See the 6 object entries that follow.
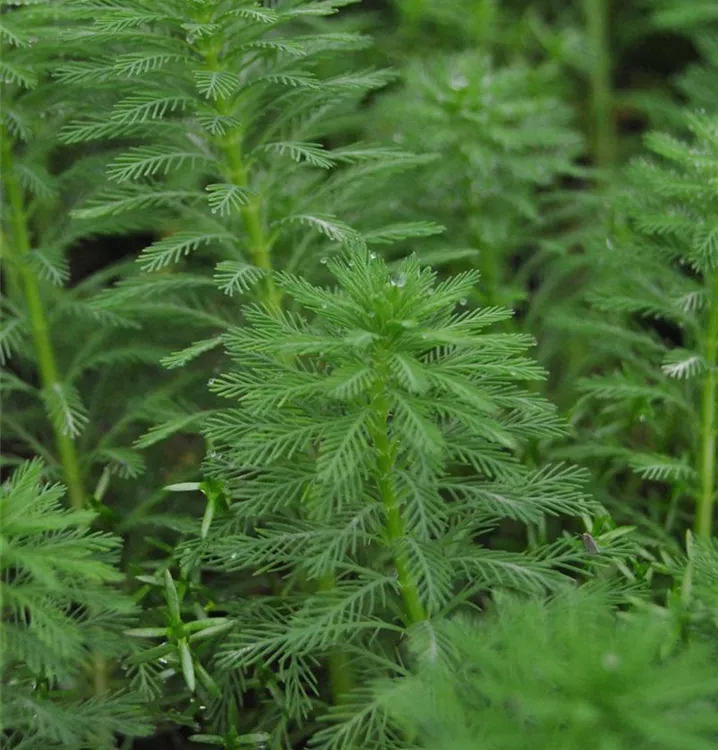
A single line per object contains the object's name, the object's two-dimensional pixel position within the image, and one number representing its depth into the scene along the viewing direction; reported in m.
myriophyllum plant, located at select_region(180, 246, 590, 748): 0.47
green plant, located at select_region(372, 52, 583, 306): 0.55
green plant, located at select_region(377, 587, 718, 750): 0.45
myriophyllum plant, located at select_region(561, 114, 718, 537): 0.51
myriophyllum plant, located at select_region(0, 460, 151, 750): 0.47
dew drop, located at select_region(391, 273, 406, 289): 0.47
